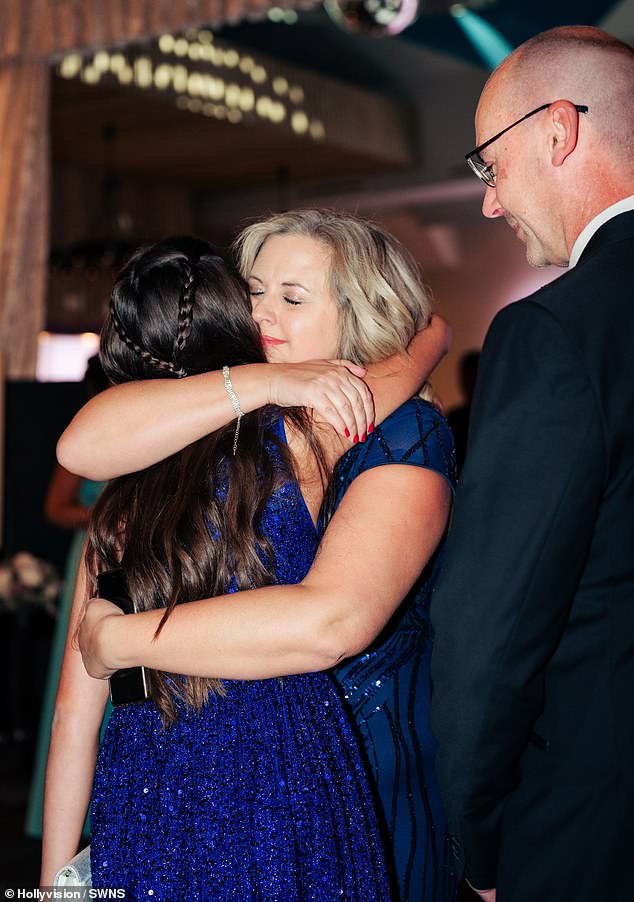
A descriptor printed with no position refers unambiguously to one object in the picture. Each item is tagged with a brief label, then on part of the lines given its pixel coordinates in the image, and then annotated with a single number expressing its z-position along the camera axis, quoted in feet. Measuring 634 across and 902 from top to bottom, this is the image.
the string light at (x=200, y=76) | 24.81
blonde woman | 4.42
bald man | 3.95
